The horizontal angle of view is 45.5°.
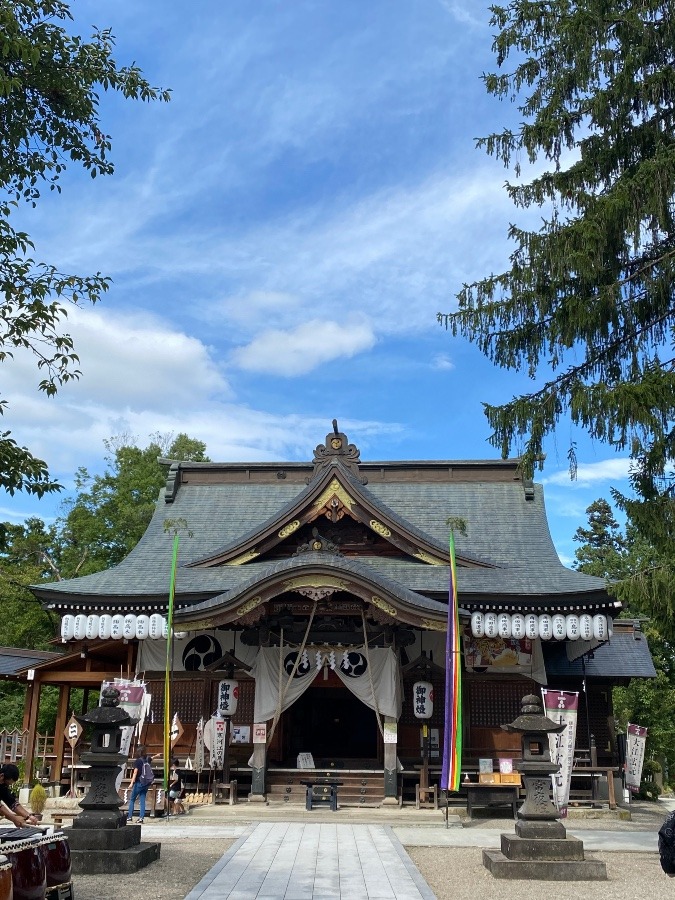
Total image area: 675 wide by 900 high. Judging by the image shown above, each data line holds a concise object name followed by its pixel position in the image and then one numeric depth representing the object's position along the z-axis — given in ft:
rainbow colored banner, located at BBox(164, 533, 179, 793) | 38.96
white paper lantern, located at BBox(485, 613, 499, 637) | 50.71
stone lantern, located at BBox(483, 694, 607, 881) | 30.71
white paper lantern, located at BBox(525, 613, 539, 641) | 50.78
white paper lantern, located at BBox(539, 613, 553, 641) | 50.62
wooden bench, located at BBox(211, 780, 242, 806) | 49.93
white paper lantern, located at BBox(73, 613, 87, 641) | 52.65
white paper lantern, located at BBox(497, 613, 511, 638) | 50.83
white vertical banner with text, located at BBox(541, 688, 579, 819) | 47.01
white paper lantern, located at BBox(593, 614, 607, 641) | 50.42
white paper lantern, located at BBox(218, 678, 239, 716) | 53.98
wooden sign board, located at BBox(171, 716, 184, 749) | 52.21
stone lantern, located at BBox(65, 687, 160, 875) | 30.60
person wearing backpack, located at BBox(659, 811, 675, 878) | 20.17
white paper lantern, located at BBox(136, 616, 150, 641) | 52.24
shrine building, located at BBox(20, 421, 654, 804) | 50.39
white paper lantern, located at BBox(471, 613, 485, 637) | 50.37
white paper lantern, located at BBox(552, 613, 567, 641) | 50.52
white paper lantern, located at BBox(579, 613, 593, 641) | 50.55
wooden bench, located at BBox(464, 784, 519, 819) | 48.11
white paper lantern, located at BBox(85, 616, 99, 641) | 52.60
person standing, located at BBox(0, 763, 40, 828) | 23.09
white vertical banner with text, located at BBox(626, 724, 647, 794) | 58.75
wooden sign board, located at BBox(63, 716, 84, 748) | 56.85
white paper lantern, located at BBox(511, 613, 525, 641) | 50.83
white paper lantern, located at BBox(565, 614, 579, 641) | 50.52
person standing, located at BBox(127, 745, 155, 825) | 45.21
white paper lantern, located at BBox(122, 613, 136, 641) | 52.26
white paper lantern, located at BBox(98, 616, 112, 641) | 52.40
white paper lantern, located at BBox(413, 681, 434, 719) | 52.70
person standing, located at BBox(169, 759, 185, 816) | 47.91
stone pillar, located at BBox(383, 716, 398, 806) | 48.80
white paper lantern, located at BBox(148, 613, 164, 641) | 52.08
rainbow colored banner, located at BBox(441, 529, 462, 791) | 40.60
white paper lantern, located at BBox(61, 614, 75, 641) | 52.70
